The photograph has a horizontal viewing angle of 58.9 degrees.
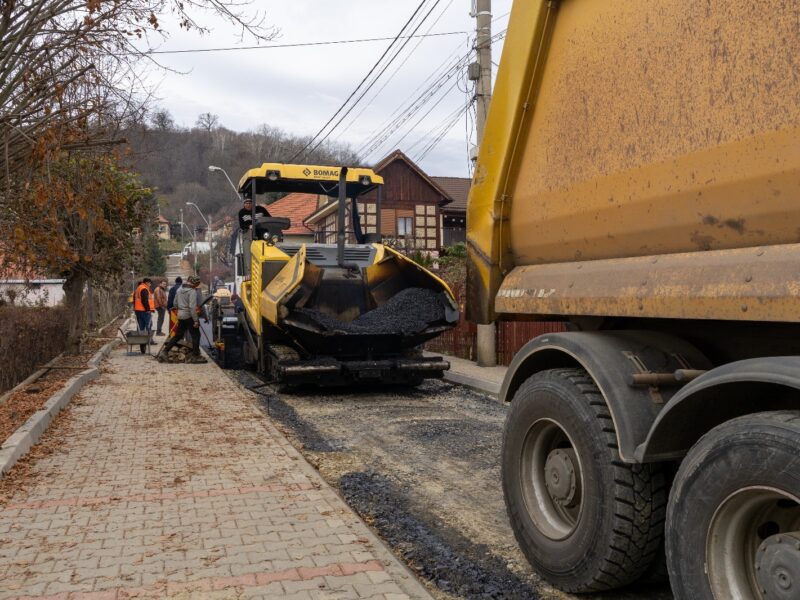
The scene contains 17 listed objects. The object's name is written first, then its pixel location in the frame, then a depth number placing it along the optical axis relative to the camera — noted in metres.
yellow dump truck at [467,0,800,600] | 2.22
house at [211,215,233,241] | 51.14
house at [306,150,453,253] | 36.19
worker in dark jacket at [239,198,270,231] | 11.05
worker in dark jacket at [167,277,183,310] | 14.83
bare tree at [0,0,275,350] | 5.81
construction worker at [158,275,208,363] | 13.05
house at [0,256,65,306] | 10.82
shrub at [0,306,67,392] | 9.28
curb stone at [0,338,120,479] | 5.48
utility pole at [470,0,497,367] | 11.71
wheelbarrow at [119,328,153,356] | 14.80
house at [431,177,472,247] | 38.22
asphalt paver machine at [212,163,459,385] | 8.94
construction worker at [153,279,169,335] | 20.09
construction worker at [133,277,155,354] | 17.77
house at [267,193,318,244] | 34.66
